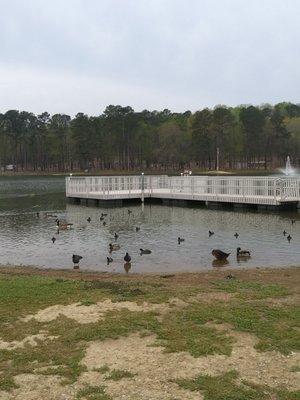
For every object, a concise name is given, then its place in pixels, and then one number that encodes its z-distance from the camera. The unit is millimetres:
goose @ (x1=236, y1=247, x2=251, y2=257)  20147
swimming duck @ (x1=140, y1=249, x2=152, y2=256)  21250
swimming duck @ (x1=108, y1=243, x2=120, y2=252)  22219
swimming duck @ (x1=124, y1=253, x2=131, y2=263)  19125
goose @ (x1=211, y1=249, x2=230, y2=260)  19578
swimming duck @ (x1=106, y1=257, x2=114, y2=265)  19578
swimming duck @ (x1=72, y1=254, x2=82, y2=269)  19391
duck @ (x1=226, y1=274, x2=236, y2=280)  15225
